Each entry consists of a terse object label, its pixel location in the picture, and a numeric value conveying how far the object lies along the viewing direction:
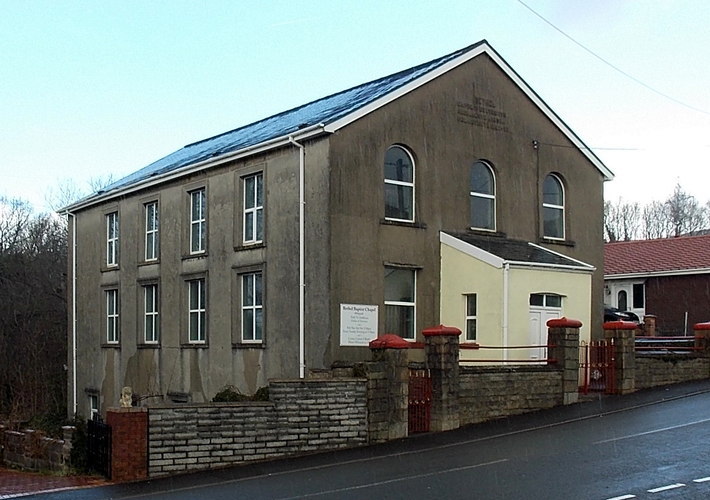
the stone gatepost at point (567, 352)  20.11
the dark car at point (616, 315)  32.22
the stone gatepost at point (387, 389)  17.42
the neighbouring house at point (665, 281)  37.16
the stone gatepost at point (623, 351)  21.12
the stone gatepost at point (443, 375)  18.02
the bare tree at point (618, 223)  81.38
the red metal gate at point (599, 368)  21.30
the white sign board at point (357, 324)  20.95
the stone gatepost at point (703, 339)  23.72
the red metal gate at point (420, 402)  18.12
